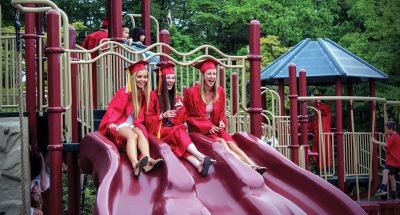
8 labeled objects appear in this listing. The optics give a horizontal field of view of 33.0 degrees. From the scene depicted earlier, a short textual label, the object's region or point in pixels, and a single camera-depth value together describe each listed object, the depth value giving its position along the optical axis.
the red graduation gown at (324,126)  14.28
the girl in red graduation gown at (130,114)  6.91
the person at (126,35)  9.76
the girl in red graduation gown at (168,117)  7.20
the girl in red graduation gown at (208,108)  7.57
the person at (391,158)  12.53
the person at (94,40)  10.26
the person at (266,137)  12.37
